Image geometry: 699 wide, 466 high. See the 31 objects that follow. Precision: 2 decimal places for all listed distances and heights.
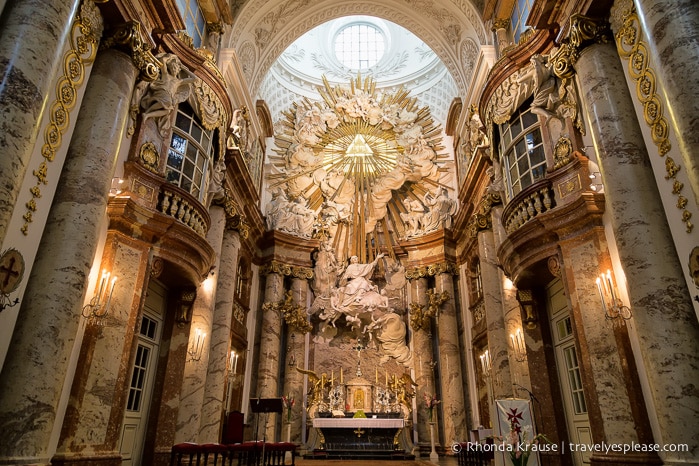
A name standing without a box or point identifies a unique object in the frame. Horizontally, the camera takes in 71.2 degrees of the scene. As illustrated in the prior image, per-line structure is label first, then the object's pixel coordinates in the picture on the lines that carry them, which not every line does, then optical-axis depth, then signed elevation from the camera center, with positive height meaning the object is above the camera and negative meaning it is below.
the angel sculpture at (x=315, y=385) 14.48 +1.70
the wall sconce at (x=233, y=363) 12.50 +1.99
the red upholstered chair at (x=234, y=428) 10.63 +0.37
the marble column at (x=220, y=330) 10.14 +2.39
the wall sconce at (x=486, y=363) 11.85 +1.93
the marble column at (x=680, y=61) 4.62 +3.57
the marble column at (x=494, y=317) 10.13 +2.65
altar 13.32 +0.25
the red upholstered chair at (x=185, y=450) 7.59 -0.05
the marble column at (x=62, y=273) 4.89 +1.83
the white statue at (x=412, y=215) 16.38 +7.31
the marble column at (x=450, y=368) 13.16 +2.09
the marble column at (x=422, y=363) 14.09 +2.30
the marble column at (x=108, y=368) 6.44 +1.03
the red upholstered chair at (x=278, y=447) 9.09 -0.01
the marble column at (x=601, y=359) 6.27 +1.14
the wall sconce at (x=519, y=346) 9.44 +1.82
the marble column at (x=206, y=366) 9.22 +1.51
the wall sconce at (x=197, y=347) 9.55 +1.78
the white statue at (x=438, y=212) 15.86 +7.12
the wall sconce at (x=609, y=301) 6.71 +1.90
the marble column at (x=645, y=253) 4.91 +2.06
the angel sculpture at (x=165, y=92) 8.57 +5.85
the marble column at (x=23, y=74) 4.56 +3.42
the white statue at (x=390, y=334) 15.38 +3.28
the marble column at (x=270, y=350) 13.72 +2.60
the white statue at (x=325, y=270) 16.30 +5.47
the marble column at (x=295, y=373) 14.07 +2.01
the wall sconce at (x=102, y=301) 6.88 +1.92
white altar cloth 13.41 +0.61
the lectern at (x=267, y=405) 8.55 +0.67
